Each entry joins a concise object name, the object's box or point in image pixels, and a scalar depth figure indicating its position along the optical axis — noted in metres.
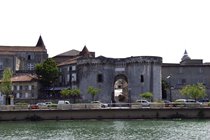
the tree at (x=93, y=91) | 80.07
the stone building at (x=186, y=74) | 98.94
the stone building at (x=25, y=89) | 87.62
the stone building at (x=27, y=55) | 107.43
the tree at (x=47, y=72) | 91.06
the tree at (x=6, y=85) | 78.31
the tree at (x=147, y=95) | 77.94
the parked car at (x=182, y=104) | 60.25
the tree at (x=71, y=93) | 81.56
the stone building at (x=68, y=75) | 92.40
